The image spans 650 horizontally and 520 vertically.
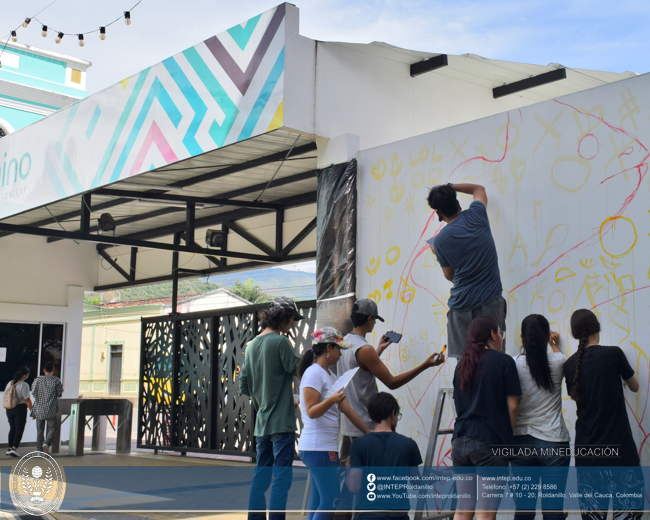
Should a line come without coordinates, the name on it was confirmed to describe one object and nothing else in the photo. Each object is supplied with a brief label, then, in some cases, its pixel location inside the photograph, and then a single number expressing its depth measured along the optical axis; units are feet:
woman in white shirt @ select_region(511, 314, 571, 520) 12.84
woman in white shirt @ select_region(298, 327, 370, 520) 13.78
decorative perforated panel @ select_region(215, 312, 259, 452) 35.81
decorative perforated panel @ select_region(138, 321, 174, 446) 42.16
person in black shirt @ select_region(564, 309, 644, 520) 12.78
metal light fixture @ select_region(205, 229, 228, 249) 42.14
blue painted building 65.87
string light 35.55
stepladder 14.70
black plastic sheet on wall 21.12
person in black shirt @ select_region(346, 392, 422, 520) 12.33
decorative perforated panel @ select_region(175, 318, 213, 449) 38.81
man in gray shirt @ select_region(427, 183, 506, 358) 14.79
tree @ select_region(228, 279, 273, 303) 224.20
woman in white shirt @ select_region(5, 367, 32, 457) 39.78
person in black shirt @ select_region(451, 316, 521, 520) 12.28
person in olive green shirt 15.49
